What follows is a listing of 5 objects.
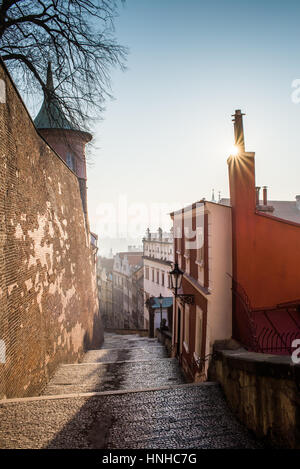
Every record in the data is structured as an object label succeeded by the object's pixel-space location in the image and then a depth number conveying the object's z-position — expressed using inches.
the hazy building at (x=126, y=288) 1577.3
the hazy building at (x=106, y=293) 2003.8
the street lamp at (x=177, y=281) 372.5
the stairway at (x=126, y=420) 178.7
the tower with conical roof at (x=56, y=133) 384.2
